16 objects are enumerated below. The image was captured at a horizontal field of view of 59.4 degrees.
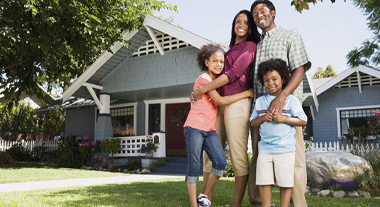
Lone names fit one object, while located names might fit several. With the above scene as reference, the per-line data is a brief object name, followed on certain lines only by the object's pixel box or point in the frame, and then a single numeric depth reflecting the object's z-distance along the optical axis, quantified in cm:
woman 318
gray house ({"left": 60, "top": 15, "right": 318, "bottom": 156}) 1091
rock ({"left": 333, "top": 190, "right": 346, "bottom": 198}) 607
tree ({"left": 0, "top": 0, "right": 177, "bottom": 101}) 847
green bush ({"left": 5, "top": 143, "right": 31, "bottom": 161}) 1612
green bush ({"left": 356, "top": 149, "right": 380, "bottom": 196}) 641
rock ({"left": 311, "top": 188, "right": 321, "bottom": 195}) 624
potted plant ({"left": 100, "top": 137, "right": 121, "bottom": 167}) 1189
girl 322
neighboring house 1296
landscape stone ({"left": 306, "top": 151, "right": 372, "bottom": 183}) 655
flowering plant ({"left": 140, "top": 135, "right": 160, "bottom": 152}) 1125
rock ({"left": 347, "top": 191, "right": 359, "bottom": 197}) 617
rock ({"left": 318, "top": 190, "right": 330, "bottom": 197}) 609
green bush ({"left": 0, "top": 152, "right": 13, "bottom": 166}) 1259
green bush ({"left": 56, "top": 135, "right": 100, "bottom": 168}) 1223
